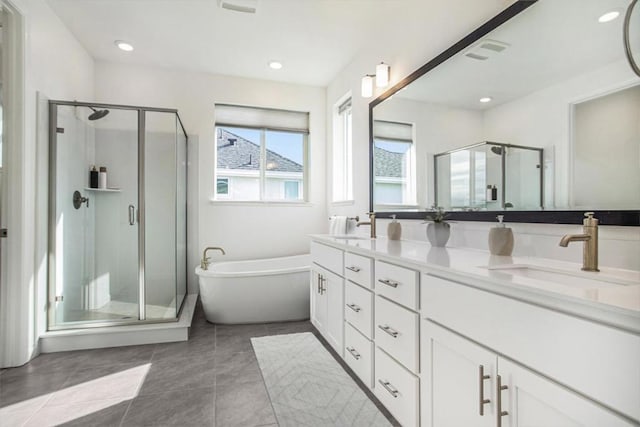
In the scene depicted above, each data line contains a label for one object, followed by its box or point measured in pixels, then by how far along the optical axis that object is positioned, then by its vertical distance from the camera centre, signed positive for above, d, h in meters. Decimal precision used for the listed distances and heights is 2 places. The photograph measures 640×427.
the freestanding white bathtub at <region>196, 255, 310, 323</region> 2.88 -0.74
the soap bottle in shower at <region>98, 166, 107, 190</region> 2.87 +0.32
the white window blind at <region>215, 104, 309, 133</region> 3.83 +1.18
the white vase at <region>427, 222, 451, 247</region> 1.80 -0.10
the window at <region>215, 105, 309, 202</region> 3.85 +0.74
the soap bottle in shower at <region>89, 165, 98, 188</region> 2.87 +0.33
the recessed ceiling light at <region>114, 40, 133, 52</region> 3.05 +1.62
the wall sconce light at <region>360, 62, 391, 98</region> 2.53 +1.11
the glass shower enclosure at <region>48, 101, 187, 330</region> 2.67 +0.00
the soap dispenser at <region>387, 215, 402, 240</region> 2.24 -0.11
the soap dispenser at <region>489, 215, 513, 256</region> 1.43 -0.11
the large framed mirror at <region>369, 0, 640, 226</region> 1.07 +0.42
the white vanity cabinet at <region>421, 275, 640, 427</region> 0.66 -0.38
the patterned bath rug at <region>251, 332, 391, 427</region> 1.58 -1.00
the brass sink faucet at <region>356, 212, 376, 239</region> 2.55 -0.07
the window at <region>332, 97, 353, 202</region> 3.63 +0.72
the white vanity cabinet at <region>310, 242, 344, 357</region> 2.10 -0.57
